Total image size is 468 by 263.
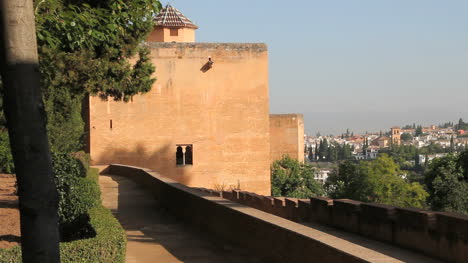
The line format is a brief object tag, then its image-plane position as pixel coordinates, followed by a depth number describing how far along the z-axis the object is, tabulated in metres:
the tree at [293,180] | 39.62
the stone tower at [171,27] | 37.88
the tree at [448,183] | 42.53
